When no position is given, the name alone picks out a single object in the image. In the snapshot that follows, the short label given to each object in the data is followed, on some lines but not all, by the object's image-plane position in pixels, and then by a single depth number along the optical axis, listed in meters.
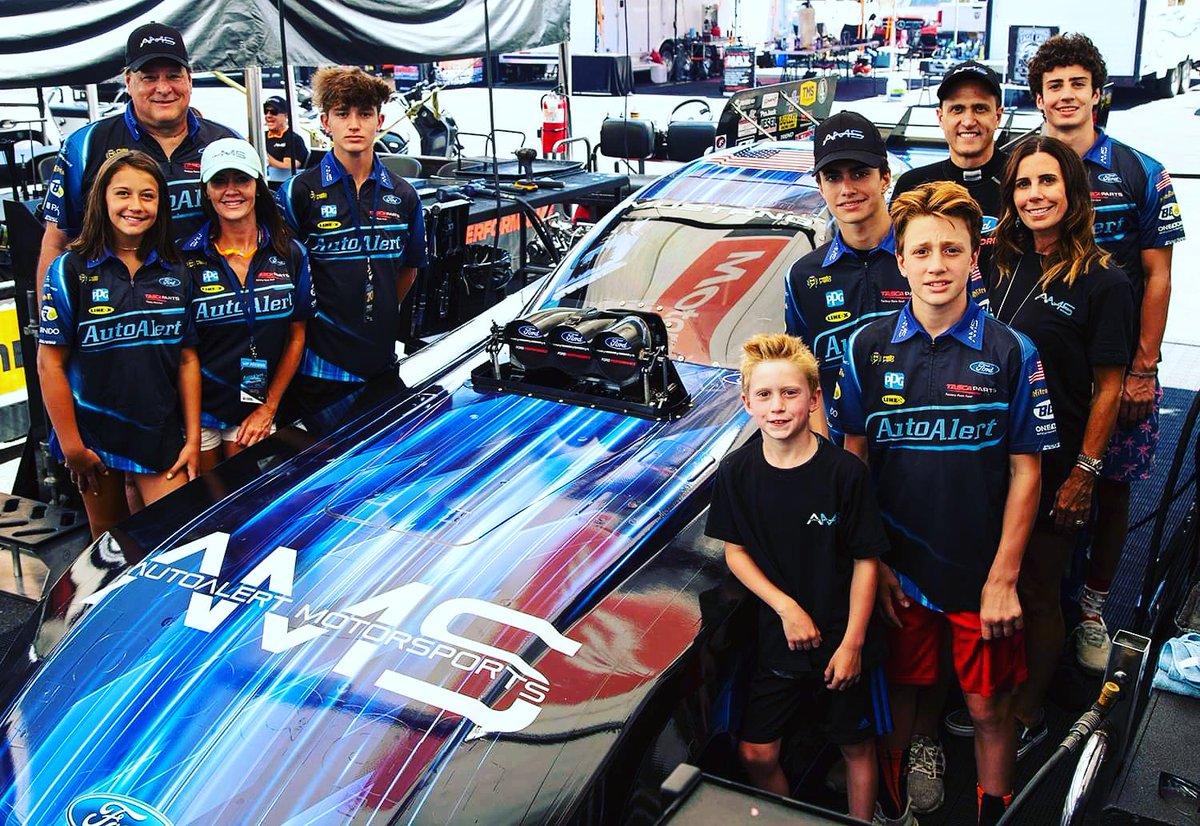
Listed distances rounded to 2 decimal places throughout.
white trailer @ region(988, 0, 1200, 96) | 19.56
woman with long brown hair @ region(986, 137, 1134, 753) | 3.26
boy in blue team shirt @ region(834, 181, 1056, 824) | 2.89
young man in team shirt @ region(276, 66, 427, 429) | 4.30
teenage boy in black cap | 3.38
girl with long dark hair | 3.68
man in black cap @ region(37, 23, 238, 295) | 4.18
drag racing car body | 2.48
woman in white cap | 3.87
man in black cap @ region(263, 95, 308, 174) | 9.26
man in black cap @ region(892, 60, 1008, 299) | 3.91
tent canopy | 5.49
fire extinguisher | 12.38
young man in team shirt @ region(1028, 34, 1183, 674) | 3.73
